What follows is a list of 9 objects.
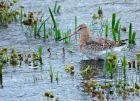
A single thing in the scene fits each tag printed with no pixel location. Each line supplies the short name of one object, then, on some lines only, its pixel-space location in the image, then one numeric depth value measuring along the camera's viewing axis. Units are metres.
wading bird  13.05
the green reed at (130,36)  13.21
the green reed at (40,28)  14.04
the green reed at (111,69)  11.04
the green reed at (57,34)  13.87
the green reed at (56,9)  15.83
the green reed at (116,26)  14.00
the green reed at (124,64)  10.94
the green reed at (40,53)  12.22
